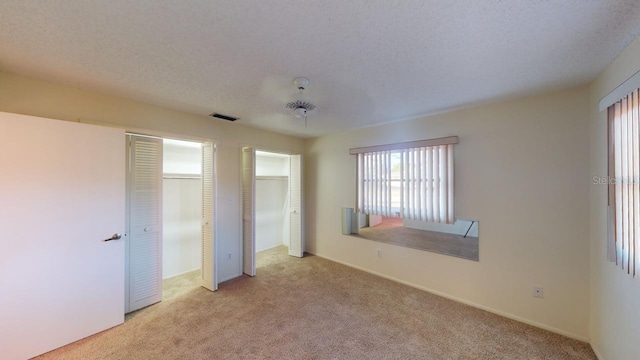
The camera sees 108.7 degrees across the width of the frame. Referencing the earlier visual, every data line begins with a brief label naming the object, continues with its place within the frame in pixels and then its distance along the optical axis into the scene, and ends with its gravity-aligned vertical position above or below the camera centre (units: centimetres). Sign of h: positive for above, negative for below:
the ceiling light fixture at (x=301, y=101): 209 +89
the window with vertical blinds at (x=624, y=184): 146 -3
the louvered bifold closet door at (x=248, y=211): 370 -51
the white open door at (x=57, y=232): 185 -46
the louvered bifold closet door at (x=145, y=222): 269 -51
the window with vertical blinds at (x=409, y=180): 300 +0
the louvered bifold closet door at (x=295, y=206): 457 -52
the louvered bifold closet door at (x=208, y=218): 320 -55
